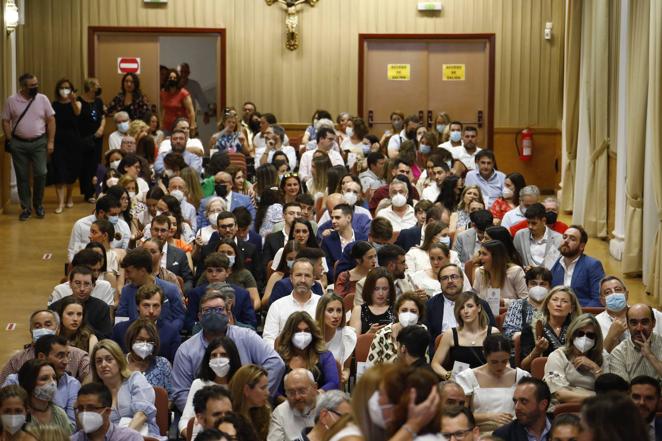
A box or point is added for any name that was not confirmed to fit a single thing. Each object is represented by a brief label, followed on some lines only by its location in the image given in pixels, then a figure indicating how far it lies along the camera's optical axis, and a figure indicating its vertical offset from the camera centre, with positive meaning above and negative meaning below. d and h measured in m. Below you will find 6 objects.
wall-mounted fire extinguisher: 19.75 -0.84
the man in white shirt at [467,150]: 15.52 -0.74
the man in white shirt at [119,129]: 16.58 -0.52
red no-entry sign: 20.09 +0.35
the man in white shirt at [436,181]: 13.66 -0.97
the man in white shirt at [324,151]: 15.19 -0.75
